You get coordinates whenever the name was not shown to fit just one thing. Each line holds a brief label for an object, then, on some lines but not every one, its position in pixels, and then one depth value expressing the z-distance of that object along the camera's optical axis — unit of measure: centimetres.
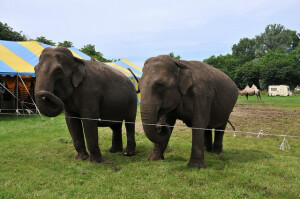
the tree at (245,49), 9556
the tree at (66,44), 4499
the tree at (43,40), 4025
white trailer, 4475
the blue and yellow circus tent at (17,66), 1316
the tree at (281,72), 5403
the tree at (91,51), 4799
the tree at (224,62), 8131
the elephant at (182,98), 447
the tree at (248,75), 6175
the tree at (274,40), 7594
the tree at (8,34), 3472
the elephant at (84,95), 464
